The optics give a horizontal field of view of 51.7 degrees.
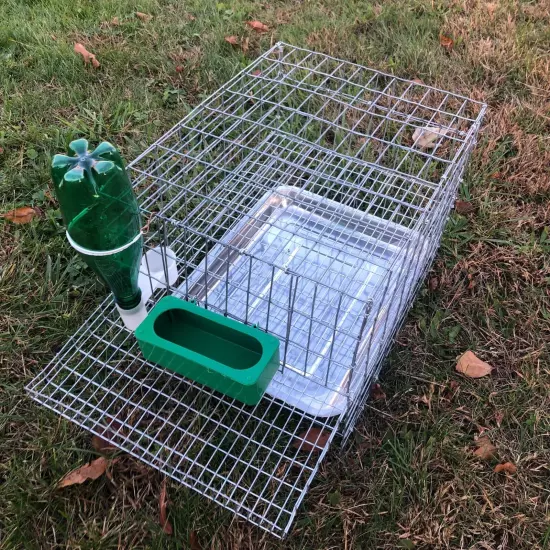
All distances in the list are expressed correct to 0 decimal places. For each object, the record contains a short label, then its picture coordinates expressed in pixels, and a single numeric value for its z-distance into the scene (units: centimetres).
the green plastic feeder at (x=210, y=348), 111
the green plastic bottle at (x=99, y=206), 95
